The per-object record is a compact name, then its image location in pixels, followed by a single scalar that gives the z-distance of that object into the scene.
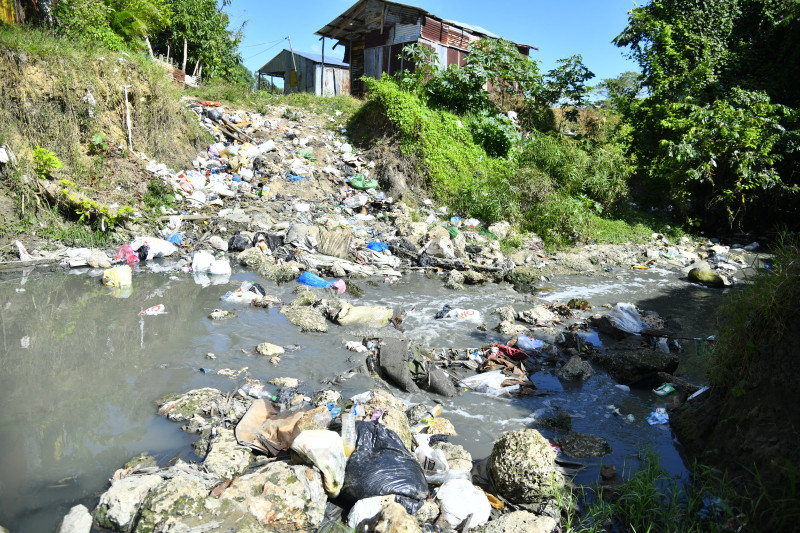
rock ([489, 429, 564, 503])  2.59
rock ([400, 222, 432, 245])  8.63
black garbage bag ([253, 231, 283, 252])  7.62
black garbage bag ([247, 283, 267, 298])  5.90
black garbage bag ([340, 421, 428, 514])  2.41
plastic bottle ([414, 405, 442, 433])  3.32
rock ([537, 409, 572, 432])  3.52
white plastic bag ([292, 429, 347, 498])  2.43
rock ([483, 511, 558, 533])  2.32
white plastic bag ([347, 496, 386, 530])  2.29
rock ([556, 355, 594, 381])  4.36
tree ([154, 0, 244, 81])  16.12
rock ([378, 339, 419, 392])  3.98
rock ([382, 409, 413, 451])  2.91
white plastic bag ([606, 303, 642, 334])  5.41
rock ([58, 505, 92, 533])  2.18
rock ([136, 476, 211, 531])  2.10
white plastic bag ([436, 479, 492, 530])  2.41
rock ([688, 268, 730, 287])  8.30
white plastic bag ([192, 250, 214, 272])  6.75
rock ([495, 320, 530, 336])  5.36
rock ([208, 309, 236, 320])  5.14
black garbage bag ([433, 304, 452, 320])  5.80
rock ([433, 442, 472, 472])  2.85
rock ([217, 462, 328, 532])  2.24
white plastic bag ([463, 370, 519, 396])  4.02
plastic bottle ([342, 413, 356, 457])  2.55
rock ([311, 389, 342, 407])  3.46
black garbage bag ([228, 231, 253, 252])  7.54
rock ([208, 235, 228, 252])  7.53
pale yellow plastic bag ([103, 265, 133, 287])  6.00
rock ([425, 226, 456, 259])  8.24
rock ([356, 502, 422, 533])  2.10
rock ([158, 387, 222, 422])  3.21
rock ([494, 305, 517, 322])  5.71
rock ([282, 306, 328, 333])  5.01
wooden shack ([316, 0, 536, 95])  15.80
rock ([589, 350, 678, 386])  4.29
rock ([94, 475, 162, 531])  2.21
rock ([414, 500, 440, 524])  2.36
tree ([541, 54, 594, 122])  13.23
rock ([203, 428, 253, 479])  2.61
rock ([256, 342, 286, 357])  4.34
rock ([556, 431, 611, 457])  3.18
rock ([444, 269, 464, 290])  7.15
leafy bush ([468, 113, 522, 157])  12.35
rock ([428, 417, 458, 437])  3.32
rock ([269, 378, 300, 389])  3.79
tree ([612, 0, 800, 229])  10.70
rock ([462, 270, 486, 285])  7.37
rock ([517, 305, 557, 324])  5.76
